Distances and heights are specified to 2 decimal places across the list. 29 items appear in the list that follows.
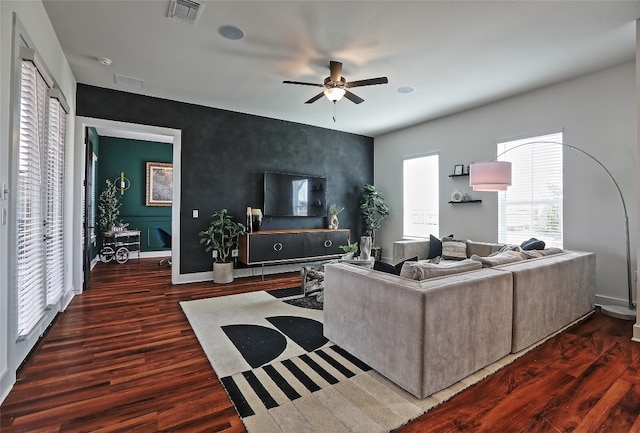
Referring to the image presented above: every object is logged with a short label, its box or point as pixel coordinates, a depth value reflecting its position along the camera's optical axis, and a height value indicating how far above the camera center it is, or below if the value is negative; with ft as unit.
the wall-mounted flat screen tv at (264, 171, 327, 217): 18.12 +1.29
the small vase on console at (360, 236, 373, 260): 12.92 -1.31
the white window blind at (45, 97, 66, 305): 9.87 +0.44
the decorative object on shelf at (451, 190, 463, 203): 17.03 +1.18
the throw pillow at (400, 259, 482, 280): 6.92 -1.21
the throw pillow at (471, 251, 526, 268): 8.46 -1.15
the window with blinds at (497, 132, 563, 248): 13.65 +1.19
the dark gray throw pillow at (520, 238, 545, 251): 11.35 -0.99
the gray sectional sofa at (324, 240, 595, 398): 6.16 -2.28
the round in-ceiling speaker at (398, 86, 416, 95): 13.82 +5.74
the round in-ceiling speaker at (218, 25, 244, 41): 9.40 +5.61
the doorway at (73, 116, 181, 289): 13.48 +1.22
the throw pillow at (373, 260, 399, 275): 7.79 -1.28
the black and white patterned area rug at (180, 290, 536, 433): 5.60 -3.61
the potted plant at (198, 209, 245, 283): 15.97 -1.34
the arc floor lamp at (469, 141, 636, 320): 11.05 +1.36
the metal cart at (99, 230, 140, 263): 20.79 -2.27
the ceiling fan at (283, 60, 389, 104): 11.09 +4.69
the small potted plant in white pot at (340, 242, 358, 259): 13.65 -1.47
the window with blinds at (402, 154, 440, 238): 18.92 +1.33
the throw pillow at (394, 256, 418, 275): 7.74 -1.30
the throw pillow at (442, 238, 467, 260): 14.75 -1.52
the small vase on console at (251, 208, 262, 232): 17.24 -0.26
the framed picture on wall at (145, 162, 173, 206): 23.84 +2.36
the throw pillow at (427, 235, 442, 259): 15.23 -1.50
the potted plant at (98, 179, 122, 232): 21.62 +0.32
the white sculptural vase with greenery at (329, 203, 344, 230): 20.25 -0.05
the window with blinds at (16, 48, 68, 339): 7.57 +0.51
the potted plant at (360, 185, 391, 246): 21.54 +0.59
